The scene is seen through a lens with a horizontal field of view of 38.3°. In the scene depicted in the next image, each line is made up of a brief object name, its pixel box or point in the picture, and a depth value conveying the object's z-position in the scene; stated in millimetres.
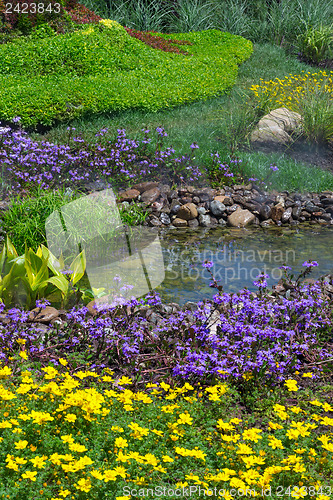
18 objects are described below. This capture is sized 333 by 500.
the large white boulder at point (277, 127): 9844
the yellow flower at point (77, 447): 2141
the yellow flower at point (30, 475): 2008
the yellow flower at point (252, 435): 2368
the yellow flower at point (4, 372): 2728
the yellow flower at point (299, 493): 2059
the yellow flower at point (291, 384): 2744
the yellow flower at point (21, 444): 2137
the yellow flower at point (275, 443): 2358
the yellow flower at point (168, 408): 2617
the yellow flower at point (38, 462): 2097
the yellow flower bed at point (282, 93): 10273
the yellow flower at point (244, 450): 2238
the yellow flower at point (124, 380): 2805
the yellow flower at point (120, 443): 2219
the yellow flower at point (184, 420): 2452
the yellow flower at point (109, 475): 2025
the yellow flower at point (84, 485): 2008
